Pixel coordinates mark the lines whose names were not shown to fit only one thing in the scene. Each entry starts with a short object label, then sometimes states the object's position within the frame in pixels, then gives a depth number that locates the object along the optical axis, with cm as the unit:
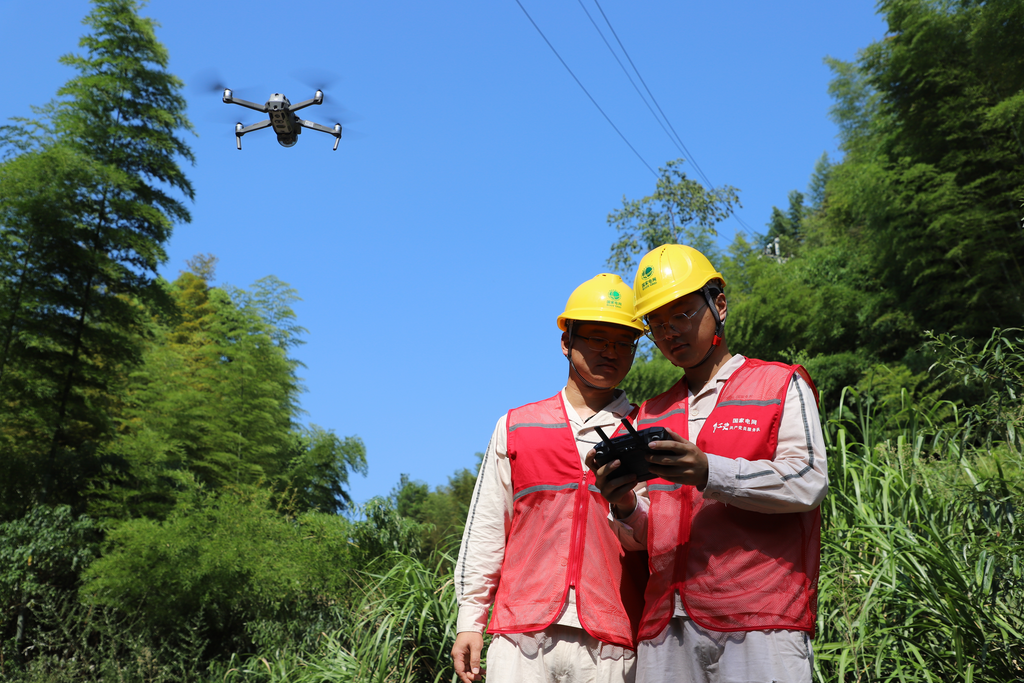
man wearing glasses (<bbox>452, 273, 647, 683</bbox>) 208
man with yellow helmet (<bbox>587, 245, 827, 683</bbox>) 170
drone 714
